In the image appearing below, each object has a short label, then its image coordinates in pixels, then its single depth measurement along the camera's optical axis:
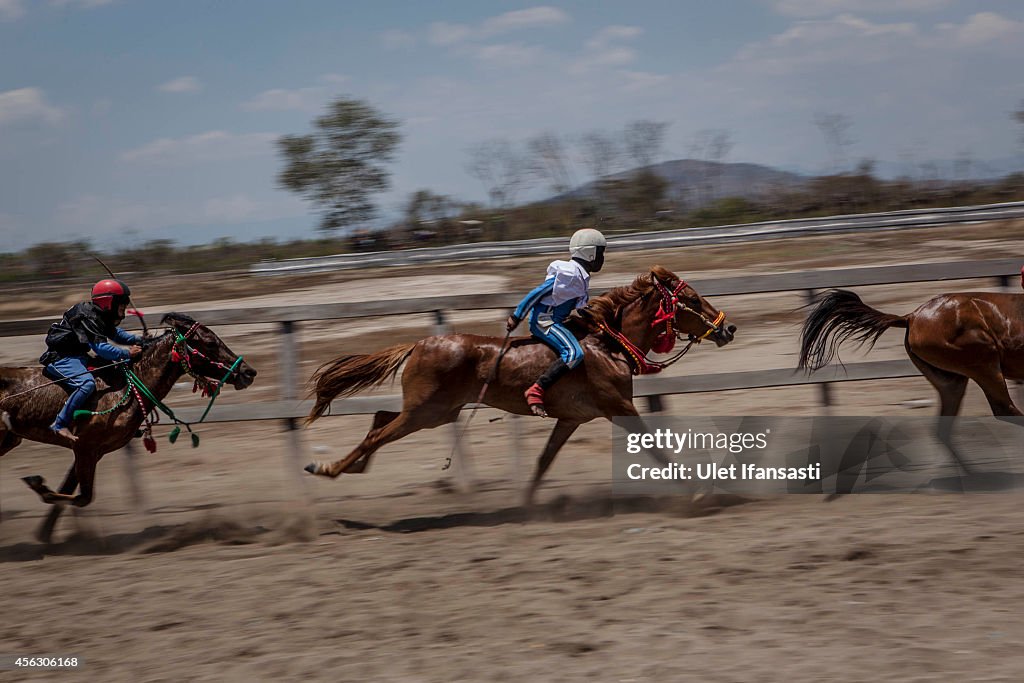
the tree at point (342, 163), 38.44
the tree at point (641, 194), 32.28
